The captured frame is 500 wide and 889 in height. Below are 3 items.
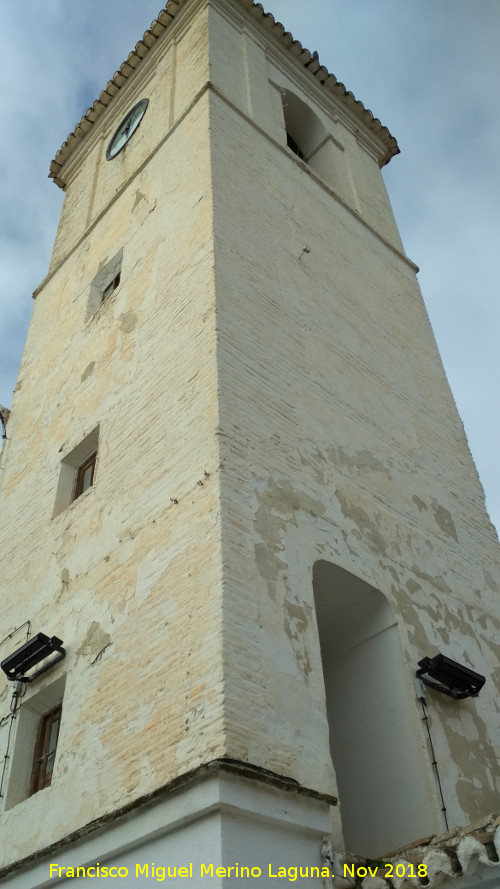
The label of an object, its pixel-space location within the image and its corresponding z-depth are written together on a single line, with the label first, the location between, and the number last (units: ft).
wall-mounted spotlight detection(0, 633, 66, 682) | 23.35
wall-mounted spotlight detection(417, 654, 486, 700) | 22.58
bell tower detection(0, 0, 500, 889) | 18.04
